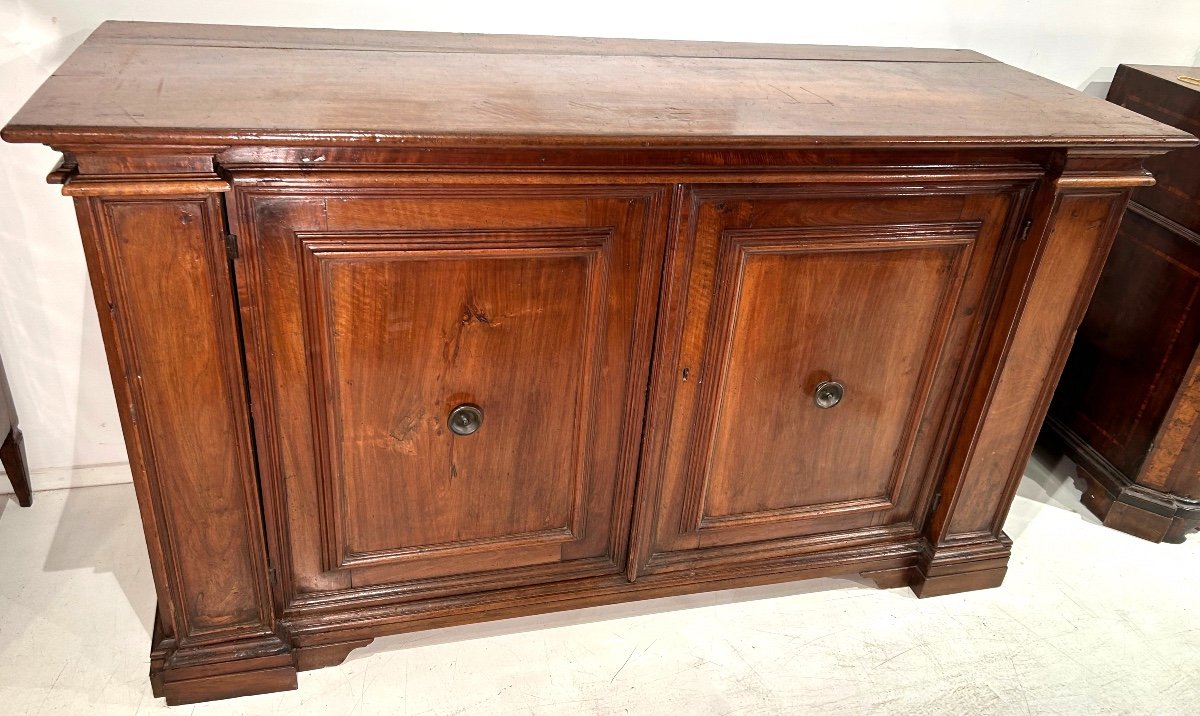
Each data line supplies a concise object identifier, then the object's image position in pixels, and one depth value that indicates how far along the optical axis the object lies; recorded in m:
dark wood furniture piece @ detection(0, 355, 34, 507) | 1.89
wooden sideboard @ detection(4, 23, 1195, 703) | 1.25
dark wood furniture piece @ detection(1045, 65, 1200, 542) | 1.96
